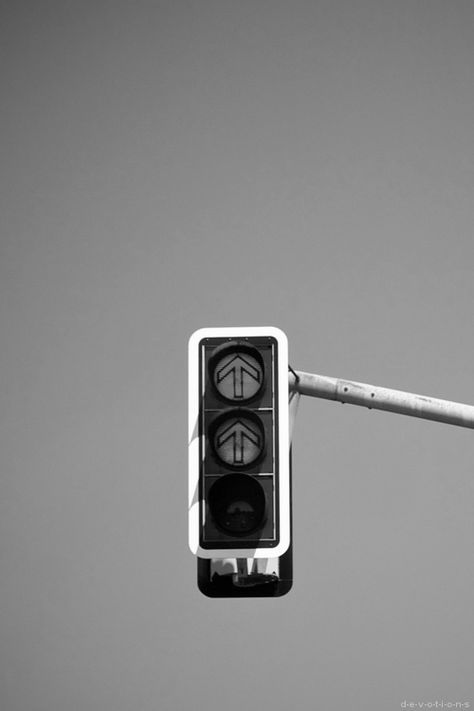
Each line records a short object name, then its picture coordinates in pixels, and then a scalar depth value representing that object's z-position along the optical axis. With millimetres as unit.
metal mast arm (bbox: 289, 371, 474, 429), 12231
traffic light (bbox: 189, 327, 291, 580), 10345
